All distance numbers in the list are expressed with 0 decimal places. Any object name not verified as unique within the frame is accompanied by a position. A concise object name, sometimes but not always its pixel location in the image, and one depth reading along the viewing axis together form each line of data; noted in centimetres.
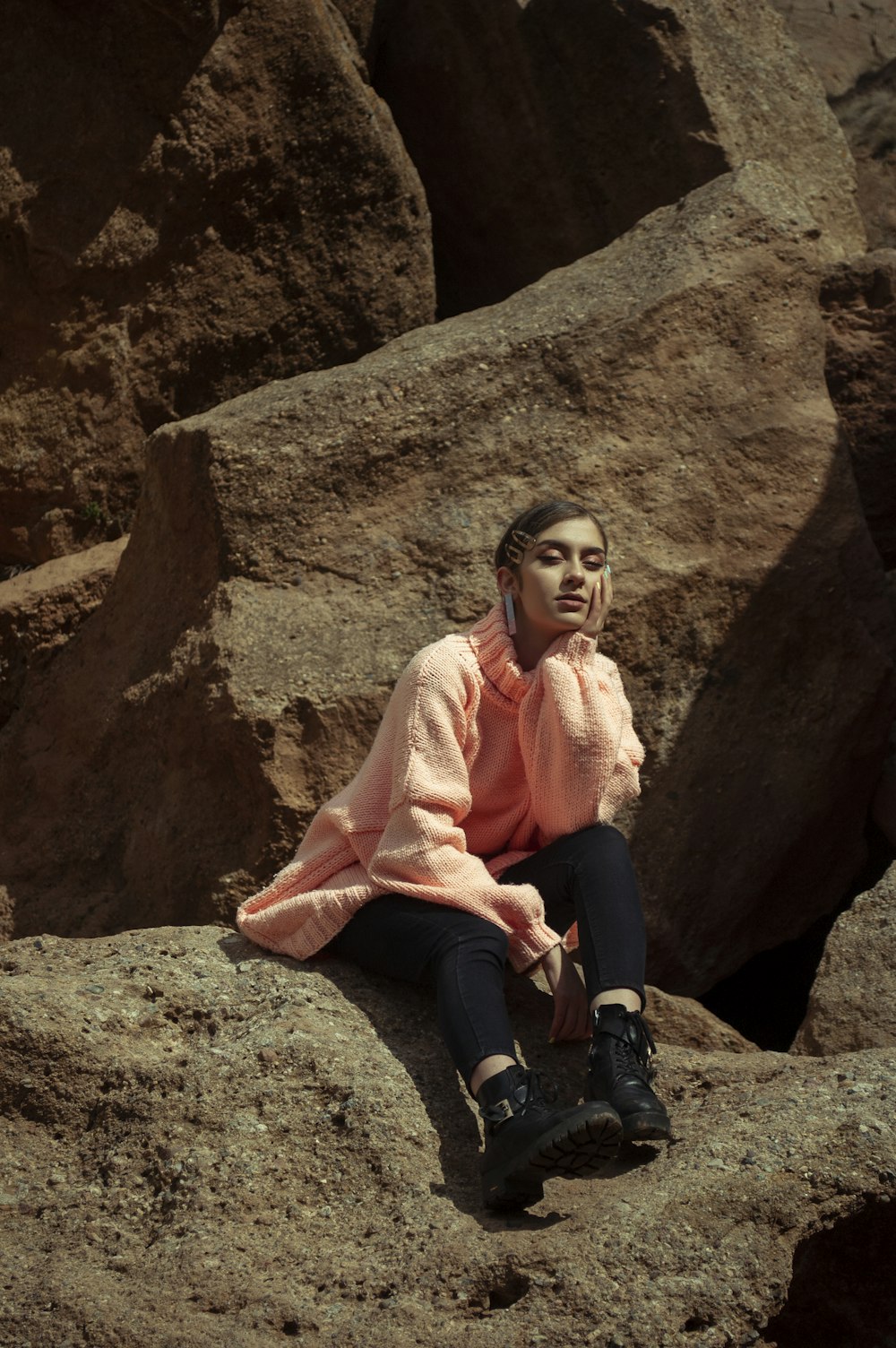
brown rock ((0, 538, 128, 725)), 495
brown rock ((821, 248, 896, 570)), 491
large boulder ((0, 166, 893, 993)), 393
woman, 279
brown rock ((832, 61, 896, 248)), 677
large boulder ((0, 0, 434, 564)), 520
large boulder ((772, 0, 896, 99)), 805
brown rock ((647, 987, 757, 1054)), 346
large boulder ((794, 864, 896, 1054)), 321
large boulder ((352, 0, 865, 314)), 607
